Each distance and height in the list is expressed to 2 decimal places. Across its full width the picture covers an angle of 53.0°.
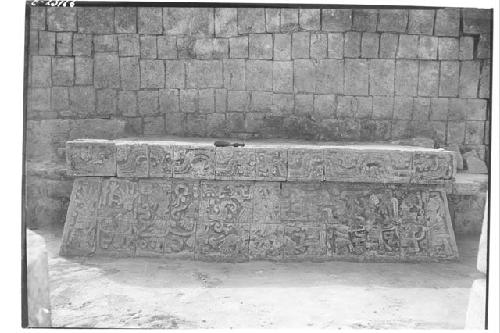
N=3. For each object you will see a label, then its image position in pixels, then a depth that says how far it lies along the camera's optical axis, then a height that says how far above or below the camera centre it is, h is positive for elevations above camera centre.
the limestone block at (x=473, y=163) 5.85 -0.07
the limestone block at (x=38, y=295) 3.38 -0.96
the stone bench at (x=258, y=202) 4.57 -0.44
